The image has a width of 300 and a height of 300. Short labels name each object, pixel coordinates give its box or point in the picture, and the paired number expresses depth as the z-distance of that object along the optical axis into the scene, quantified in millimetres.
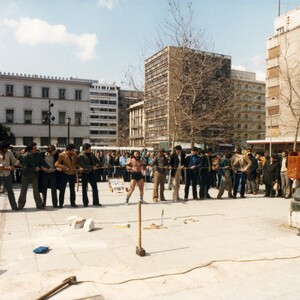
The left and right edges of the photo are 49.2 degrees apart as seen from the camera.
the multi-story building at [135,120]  95038
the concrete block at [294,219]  7000
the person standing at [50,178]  9484
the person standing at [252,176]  12855
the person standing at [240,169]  12102
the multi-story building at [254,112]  73188
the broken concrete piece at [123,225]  7218
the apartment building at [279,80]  45562
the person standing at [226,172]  11680
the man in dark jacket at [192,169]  11211
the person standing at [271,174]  12388
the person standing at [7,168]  8758
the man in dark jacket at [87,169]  9570
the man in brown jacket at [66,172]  9465
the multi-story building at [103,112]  115688
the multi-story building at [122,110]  118625
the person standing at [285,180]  11961
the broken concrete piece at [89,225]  6836
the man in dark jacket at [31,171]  9008
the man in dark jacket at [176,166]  10852
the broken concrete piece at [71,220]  7236
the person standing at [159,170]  10758
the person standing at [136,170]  9978
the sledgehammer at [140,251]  5262
